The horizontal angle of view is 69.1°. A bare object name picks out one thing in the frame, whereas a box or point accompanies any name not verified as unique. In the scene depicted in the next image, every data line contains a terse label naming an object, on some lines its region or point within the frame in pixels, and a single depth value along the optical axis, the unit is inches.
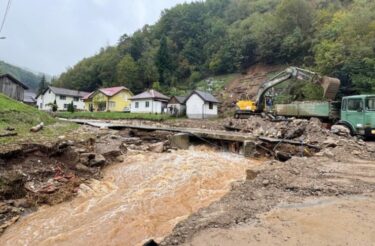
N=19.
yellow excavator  637.3
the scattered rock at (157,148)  534.7
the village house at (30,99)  2131.9
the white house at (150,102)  1573.6
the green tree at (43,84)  2966.3
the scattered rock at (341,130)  522.8
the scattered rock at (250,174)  325.3
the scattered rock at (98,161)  384.4
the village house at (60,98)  2036.2
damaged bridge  532.1
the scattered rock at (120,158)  432.8
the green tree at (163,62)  2291.8
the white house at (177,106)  1446.9
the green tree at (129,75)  2246.6
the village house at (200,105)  1360.7
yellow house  1854.1
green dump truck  510.0
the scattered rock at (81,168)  359.6
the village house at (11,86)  1077.0
